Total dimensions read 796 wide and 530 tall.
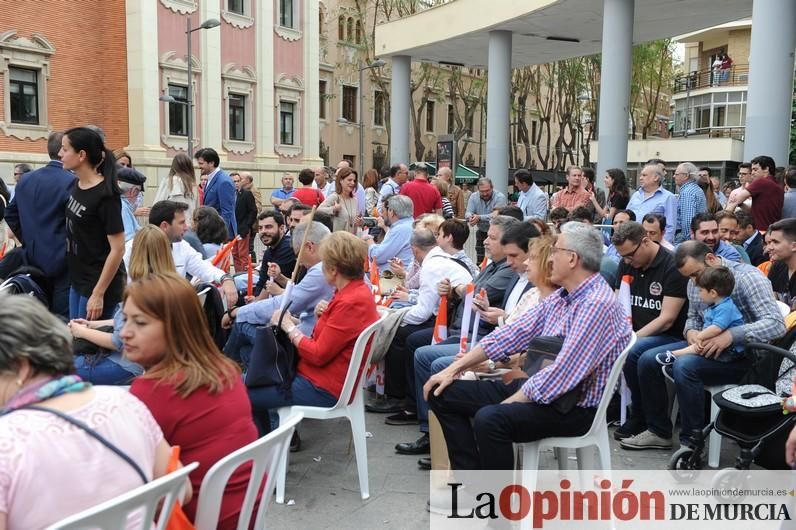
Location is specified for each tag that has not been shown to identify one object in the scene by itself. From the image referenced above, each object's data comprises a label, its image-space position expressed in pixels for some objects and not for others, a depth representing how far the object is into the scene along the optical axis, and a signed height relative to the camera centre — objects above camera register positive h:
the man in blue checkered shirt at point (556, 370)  3.29 -0.87
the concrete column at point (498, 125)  15.58 +1.25
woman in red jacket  3.86 -0.81
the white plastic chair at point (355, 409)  3.85 -1.23
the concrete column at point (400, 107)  18.39 +1.86
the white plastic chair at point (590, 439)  3.38 -1.20
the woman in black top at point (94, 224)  4.45 -0.29
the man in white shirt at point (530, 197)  10.34 -0.20
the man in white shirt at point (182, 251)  5.00 -0.51
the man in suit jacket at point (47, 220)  4.85 -0.29
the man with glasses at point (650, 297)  4.82 -0.75
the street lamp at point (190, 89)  23.83 +3.07
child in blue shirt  4.22 -0.70
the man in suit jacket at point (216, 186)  8.16 -0.08
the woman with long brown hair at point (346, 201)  8.94 -0.26
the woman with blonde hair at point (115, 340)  3.74 -0.83
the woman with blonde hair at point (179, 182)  7.25 -0.04
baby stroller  3.62 -1.12
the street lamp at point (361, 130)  35.50 +2.62
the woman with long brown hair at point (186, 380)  2.33 -0.65
